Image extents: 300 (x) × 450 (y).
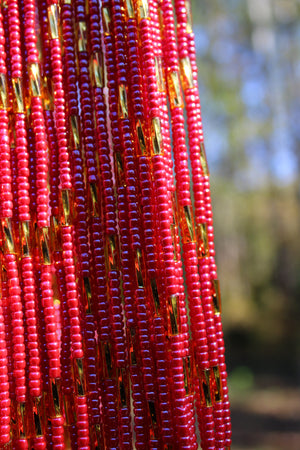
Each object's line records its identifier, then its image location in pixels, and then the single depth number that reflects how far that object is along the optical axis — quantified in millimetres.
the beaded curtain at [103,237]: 138
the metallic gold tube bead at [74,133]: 144
